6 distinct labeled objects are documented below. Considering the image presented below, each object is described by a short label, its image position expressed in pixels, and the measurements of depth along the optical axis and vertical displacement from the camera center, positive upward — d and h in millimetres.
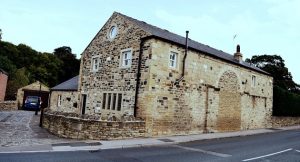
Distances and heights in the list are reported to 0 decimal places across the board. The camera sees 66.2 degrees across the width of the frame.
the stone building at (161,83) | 13884 +1475
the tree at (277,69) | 38319 +6658
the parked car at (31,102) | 29771 -616
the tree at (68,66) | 49612 +7374
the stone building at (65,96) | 20949 +258
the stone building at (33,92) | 31950 +729
